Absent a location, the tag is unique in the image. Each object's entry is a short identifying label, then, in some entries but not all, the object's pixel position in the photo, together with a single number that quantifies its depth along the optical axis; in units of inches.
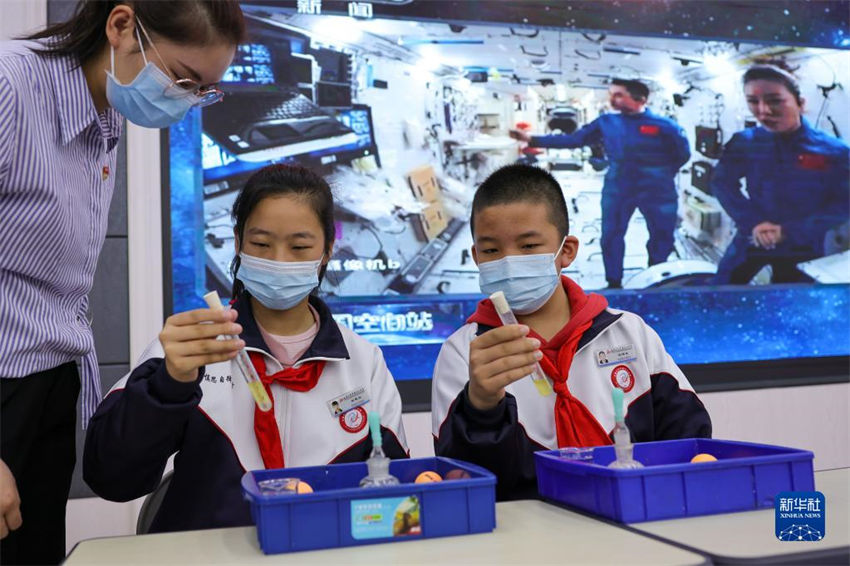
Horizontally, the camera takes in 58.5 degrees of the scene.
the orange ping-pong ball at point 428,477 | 40.2
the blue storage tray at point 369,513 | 34.5
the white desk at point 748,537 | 32.5
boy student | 55.9
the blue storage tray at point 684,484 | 38.6
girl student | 46.0
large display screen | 101.0
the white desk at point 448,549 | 33.0
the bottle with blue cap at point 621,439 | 41.9
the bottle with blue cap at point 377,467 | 39.0
